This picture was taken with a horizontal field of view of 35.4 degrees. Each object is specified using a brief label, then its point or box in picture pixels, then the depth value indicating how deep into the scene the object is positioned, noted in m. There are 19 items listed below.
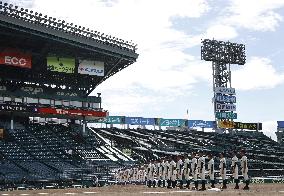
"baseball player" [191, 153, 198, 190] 24.45
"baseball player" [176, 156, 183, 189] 26.72
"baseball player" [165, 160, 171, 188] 27.76
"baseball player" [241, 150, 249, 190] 22.80
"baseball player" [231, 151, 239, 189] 23.05
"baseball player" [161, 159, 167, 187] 29.04
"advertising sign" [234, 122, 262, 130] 80.34
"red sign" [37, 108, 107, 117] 58.02
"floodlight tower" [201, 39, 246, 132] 75.62
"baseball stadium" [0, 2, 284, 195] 46.92
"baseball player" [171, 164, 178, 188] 27.33
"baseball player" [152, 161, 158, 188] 31.40
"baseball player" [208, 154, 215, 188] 23.86
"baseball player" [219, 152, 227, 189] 23.50
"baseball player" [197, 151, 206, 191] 24.05
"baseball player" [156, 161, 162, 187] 30.06
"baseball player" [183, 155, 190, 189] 25.41
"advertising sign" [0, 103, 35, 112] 54.50
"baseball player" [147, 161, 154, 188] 31.86
